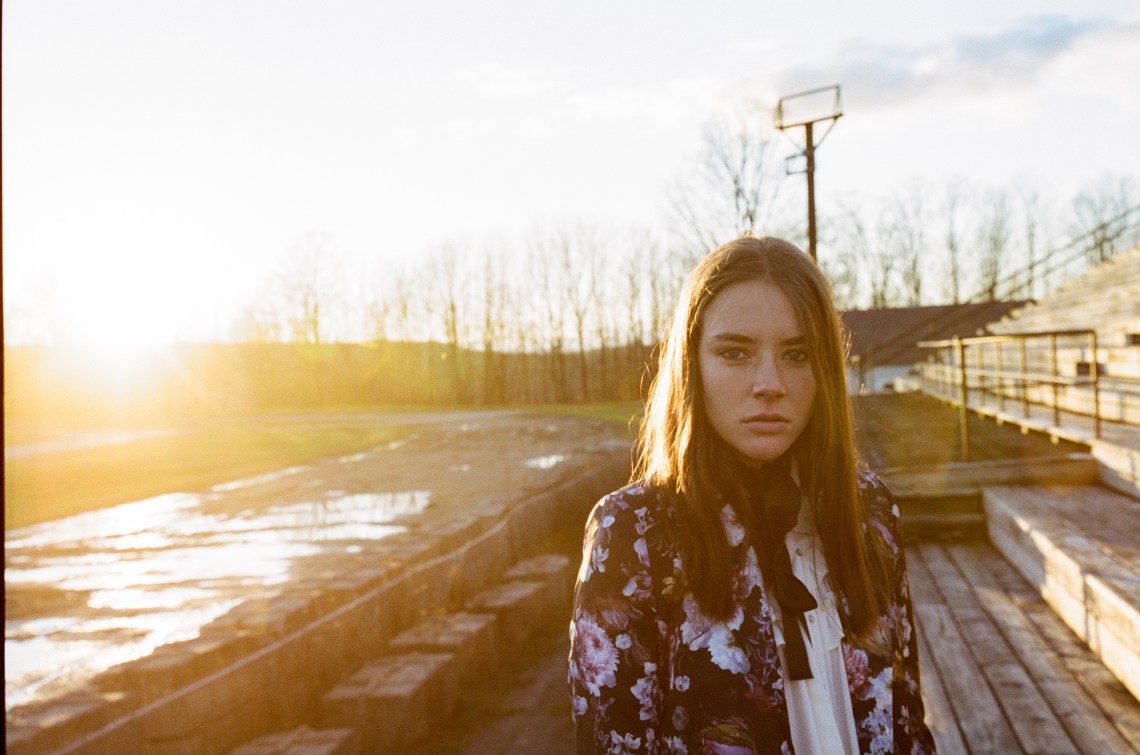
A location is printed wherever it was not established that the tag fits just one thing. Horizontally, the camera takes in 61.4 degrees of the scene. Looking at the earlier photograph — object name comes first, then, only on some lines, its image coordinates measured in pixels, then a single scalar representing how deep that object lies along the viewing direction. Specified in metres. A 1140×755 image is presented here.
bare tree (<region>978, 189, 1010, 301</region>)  57.78
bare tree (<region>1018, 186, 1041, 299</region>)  56.66
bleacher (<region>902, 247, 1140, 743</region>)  4.50
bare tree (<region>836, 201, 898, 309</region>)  59.66
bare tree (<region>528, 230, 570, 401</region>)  55.94
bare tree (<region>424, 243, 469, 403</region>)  57.72
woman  1.62
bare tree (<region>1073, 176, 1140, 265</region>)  40.12
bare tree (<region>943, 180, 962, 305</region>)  58.44
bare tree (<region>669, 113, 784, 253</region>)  31.56
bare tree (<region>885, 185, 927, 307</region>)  59.38
